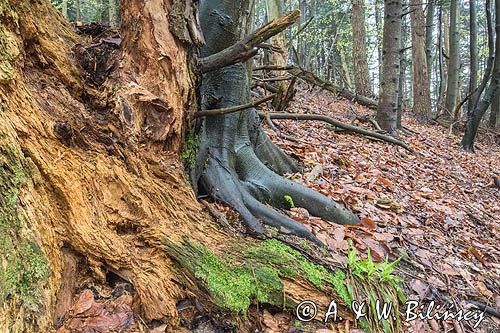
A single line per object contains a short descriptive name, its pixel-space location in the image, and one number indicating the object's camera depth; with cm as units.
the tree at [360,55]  1280
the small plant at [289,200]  326
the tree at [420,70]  1351
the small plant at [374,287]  220
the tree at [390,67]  774
